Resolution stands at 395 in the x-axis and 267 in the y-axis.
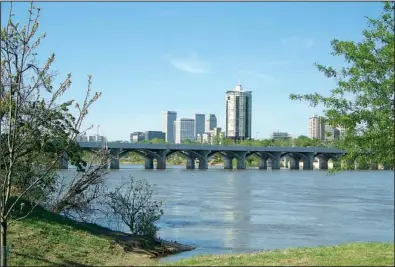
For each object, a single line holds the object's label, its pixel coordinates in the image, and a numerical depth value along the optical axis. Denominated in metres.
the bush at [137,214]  21.95
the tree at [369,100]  12.91
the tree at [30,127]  12.19
